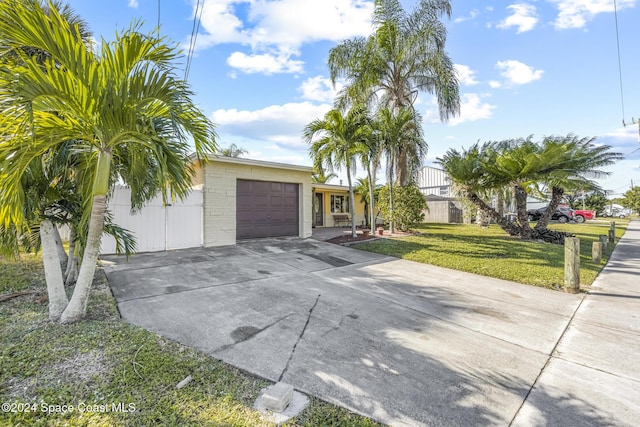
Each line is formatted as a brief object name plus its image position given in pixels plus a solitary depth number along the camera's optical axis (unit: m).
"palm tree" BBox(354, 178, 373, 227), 17.89
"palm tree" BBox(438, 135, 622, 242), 11.63
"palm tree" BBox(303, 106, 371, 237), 10.70
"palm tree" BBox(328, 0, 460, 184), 12.89
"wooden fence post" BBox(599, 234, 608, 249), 10.87
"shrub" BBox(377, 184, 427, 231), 12.76
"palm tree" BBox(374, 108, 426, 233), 11.75
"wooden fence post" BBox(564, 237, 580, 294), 5.78
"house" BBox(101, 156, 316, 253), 8.38
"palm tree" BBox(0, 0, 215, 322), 2.87
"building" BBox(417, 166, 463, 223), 23.47
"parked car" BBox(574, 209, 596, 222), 26.67
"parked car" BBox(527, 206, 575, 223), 25.01
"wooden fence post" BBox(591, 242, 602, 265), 8.62
